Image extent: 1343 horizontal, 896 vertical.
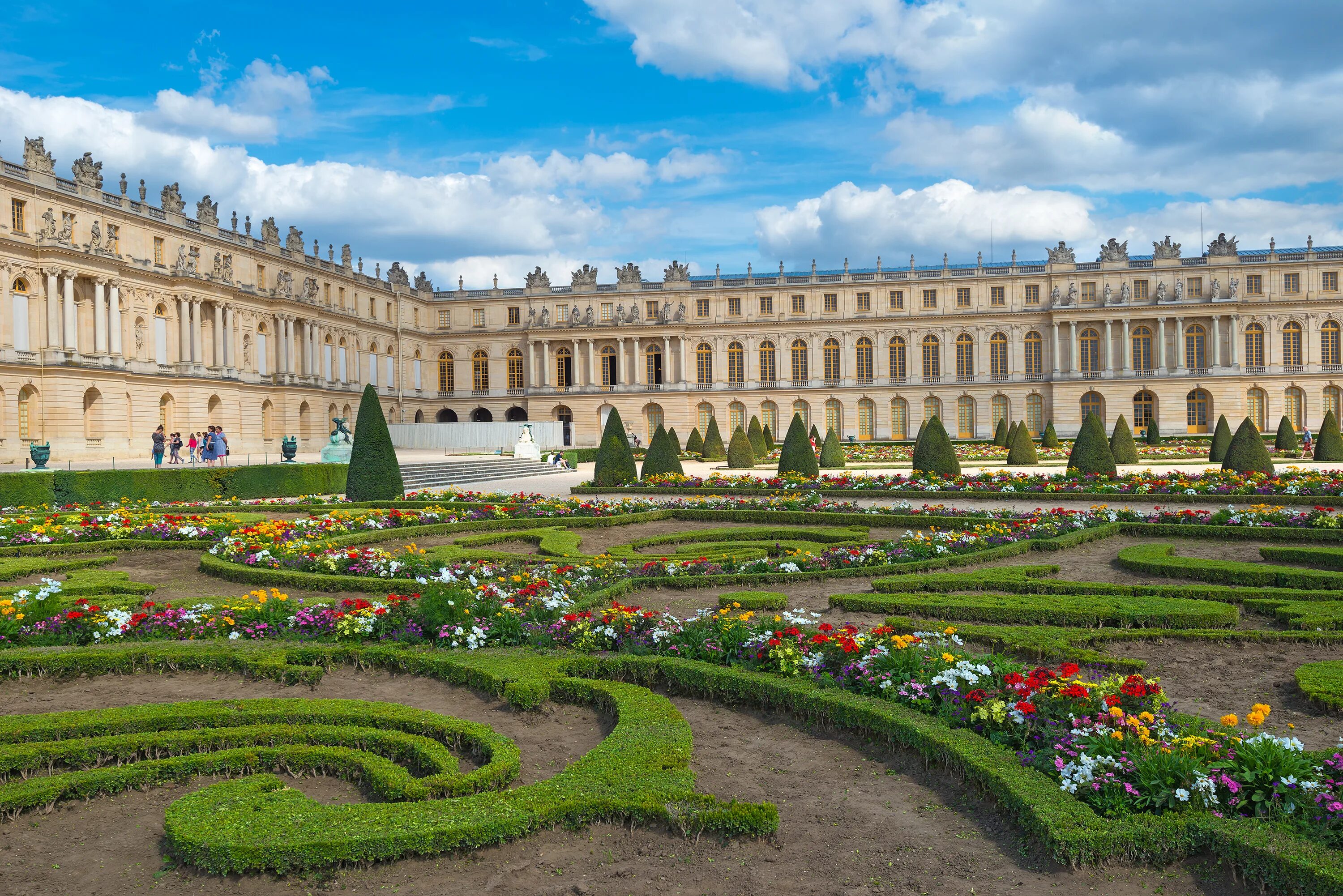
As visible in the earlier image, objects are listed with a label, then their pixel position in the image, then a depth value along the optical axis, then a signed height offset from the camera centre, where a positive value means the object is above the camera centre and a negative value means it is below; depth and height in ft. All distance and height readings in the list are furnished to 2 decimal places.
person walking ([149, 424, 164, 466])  98.58 +1.06
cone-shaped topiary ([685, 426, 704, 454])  145.59 +0.02
